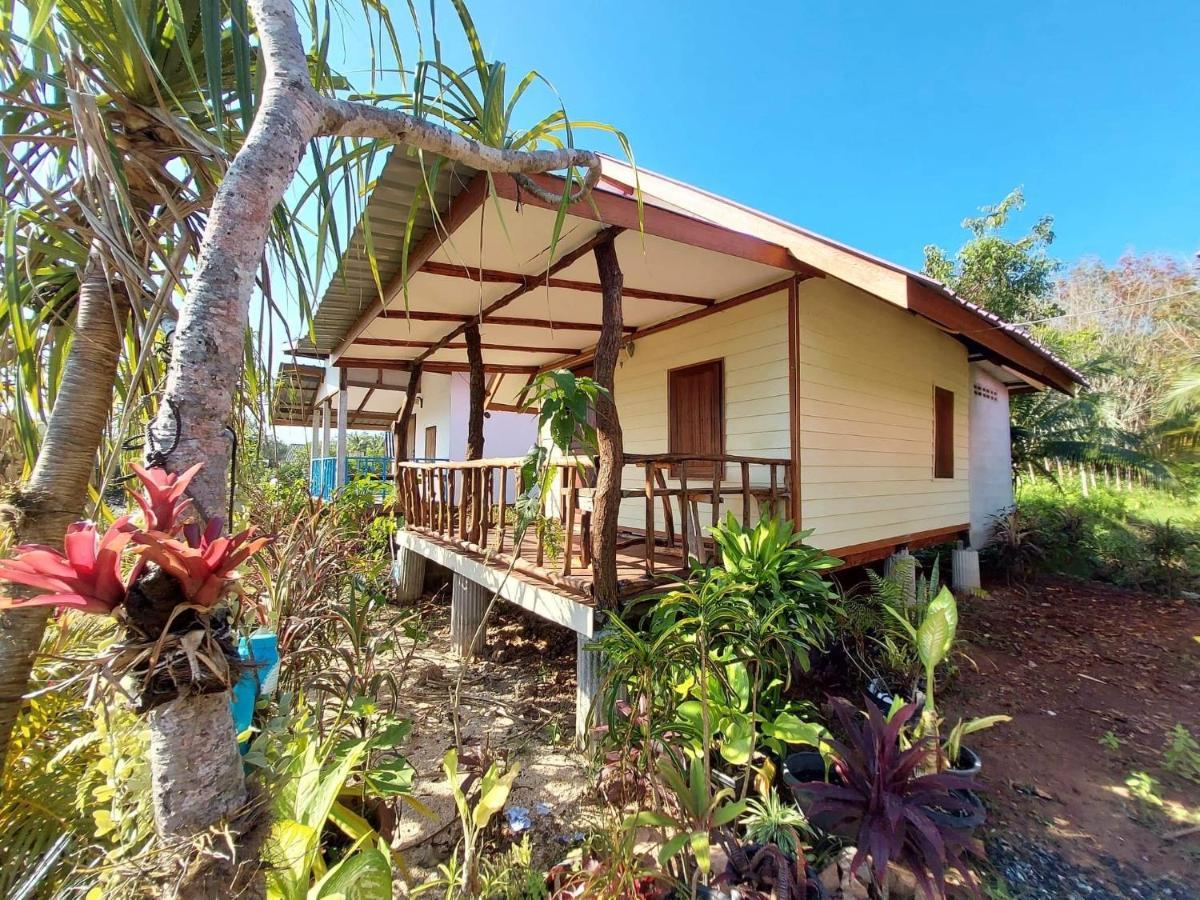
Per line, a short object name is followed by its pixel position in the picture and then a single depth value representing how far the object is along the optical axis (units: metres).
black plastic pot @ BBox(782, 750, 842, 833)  2.75
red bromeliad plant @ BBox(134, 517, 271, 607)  0.64
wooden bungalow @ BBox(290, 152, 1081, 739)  3.47
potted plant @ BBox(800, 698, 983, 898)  1.95
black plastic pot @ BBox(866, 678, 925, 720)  3.55
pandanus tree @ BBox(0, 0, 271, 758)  1.07
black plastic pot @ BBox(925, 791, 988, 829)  2.16
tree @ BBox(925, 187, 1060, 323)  13.62
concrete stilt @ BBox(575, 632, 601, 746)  3.37
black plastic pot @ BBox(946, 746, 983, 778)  2.72
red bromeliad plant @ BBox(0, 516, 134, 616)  0.65
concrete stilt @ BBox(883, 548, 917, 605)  5.99
